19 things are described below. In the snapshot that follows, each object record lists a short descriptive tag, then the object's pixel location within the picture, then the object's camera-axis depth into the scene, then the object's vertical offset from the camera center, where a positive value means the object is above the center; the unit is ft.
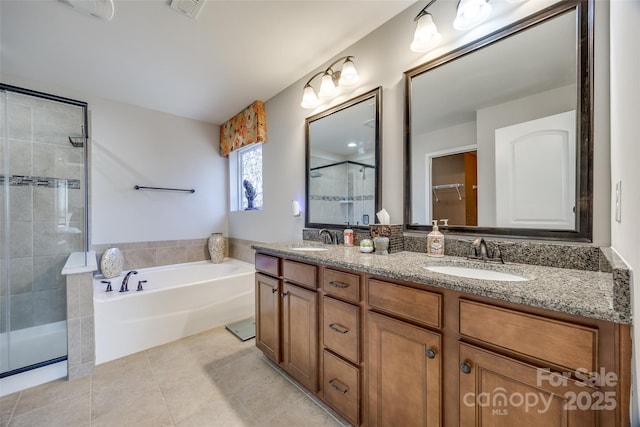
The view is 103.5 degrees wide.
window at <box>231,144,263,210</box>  10.86 +1.56
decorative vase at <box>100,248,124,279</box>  8.79 -1.78
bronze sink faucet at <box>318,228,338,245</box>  6.88 -0.67
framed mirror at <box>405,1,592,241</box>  3.50 +1.31
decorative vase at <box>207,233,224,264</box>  11.48 -1.62
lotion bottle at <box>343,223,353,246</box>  6.36 -0.64
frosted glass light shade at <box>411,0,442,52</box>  4.71 +3.38
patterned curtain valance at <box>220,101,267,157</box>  9.57 +3.45
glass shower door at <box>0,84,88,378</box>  7.04 +0.10
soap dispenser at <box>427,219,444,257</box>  4.58 -0.60
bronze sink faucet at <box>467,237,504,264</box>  4.02 -0.66
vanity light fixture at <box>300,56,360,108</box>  6.16 +3.42
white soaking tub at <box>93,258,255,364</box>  6.58 -2.88
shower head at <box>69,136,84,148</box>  7.98 +2.30
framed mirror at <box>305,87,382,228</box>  6.10 +1.31
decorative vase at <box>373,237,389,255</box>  4.94 -0.66
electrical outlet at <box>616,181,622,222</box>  2.65 +0.10
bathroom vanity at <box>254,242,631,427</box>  2.12 -1.49
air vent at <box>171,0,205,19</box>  5.11 +4.27
